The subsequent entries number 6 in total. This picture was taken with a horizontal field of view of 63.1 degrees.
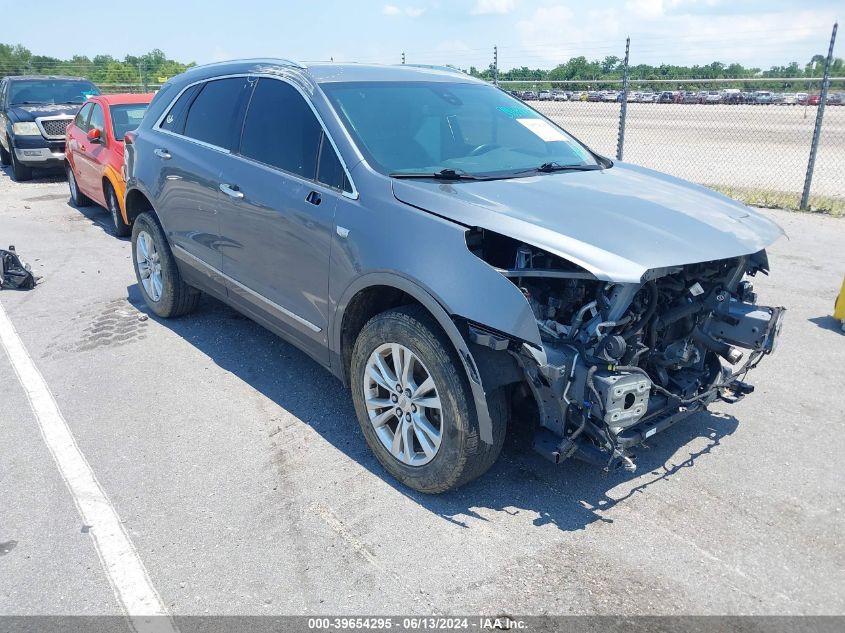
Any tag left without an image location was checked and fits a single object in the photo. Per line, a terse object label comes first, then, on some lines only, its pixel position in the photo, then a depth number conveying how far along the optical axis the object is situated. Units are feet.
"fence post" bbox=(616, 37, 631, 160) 37.06
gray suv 9.71
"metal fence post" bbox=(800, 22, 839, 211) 30.37
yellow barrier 17.75
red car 28.73
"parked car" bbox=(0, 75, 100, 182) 43.16
